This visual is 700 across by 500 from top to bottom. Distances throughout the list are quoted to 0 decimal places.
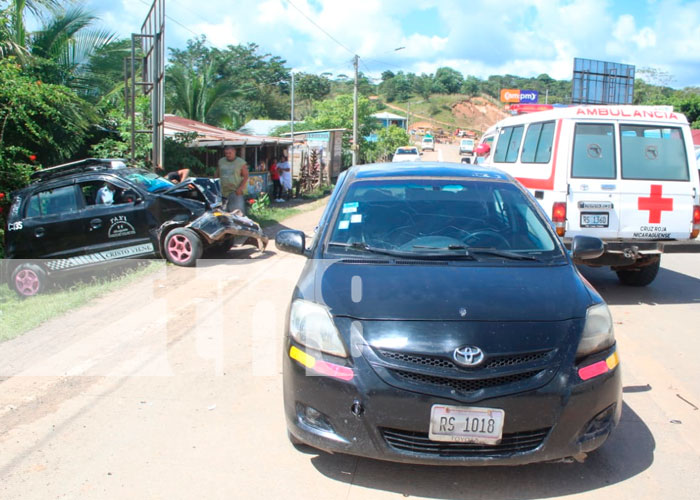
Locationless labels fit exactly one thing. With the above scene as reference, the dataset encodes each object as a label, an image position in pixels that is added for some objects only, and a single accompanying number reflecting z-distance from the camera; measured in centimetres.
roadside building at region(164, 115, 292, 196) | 1571
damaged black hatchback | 907
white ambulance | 764
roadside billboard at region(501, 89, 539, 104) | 2938
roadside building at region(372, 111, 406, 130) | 8425
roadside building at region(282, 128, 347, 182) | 2672
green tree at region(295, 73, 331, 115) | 7044
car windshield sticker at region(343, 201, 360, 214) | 457
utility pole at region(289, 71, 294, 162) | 2445
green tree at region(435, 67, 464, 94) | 11792
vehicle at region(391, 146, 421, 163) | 4015
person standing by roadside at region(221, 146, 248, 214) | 1264
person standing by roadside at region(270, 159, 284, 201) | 2156
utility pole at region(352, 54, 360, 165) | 3416
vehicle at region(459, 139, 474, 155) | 4999
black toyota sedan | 311
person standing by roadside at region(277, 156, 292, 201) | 2189
